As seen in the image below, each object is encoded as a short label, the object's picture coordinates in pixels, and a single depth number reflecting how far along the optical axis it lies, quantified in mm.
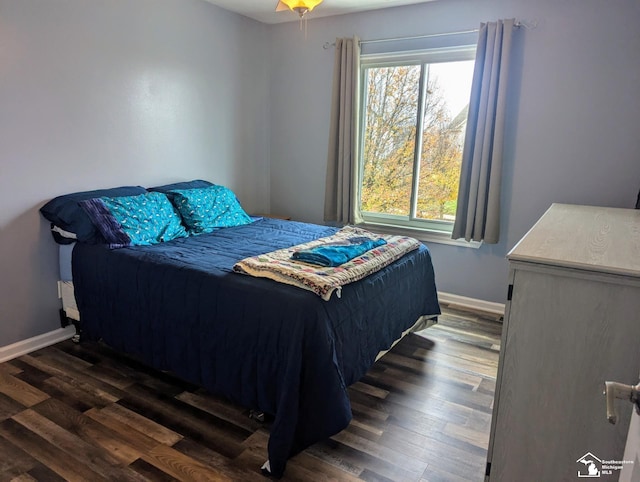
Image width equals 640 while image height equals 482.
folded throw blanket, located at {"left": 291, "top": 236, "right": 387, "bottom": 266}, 2240
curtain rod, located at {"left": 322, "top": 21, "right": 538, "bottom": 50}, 3162
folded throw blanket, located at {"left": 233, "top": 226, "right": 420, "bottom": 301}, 1983
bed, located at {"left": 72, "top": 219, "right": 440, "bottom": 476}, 1850
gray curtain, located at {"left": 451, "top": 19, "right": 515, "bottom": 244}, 3203
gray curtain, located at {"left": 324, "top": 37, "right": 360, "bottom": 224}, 3838
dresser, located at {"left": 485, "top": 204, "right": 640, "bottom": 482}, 1325
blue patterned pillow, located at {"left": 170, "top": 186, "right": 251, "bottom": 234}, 3170
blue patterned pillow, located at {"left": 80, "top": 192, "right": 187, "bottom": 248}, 2645
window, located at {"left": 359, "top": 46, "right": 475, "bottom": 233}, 3625
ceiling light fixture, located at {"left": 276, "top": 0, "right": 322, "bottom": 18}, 2248
